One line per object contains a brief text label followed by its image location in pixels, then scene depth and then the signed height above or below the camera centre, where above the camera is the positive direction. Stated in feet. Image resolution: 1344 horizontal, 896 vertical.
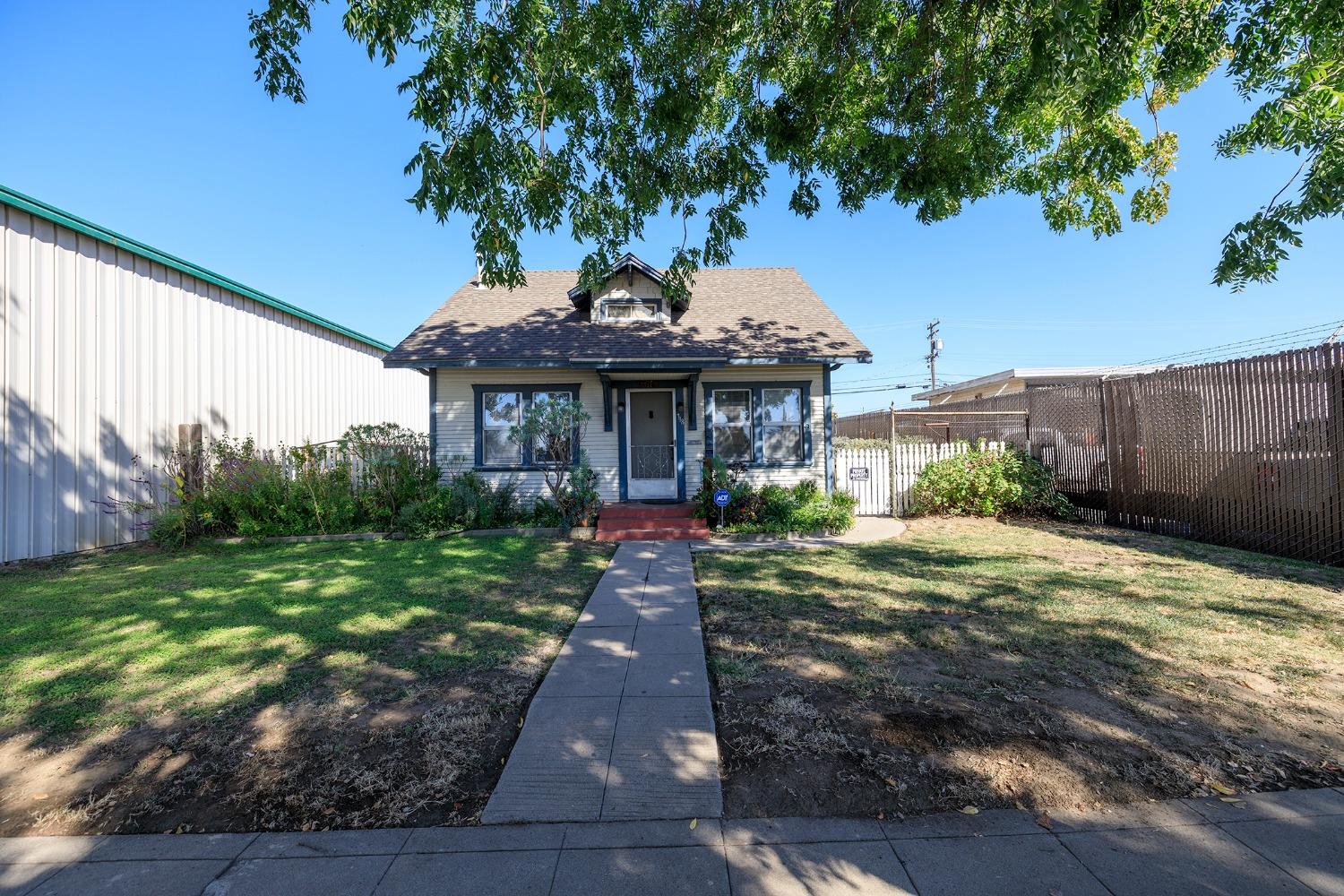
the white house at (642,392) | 35.81 +4.85
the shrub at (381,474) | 32.63 -0.09
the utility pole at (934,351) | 122.22 +23.11
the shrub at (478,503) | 32.68 -2.00
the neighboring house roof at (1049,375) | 62.13 +8.76
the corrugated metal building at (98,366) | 25.88 +6.45
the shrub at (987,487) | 35.63 -2.10
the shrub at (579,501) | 32.71 -2.03
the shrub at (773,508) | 32.01 -2.83
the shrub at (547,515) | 33.24 -2.88
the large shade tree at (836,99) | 14.71 +11.65
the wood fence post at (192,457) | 31.30 +1.24
